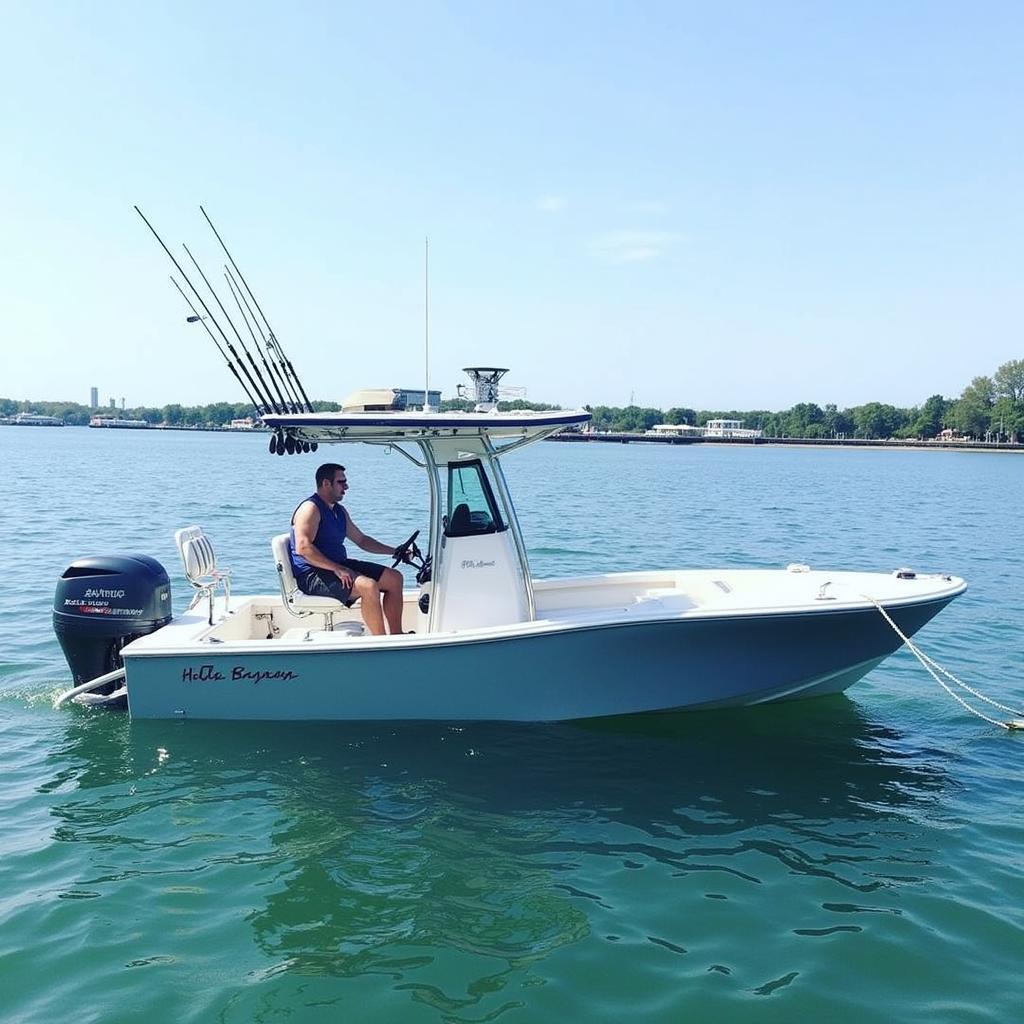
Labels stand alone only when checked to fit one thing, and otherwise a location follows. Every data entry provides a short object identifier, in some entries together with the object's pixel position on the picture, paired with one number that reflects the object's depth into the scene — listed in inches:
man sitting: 307.4
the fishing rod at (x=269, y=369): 311.9
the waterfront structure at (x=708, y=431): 5964.6
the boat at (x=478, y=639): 284.2
